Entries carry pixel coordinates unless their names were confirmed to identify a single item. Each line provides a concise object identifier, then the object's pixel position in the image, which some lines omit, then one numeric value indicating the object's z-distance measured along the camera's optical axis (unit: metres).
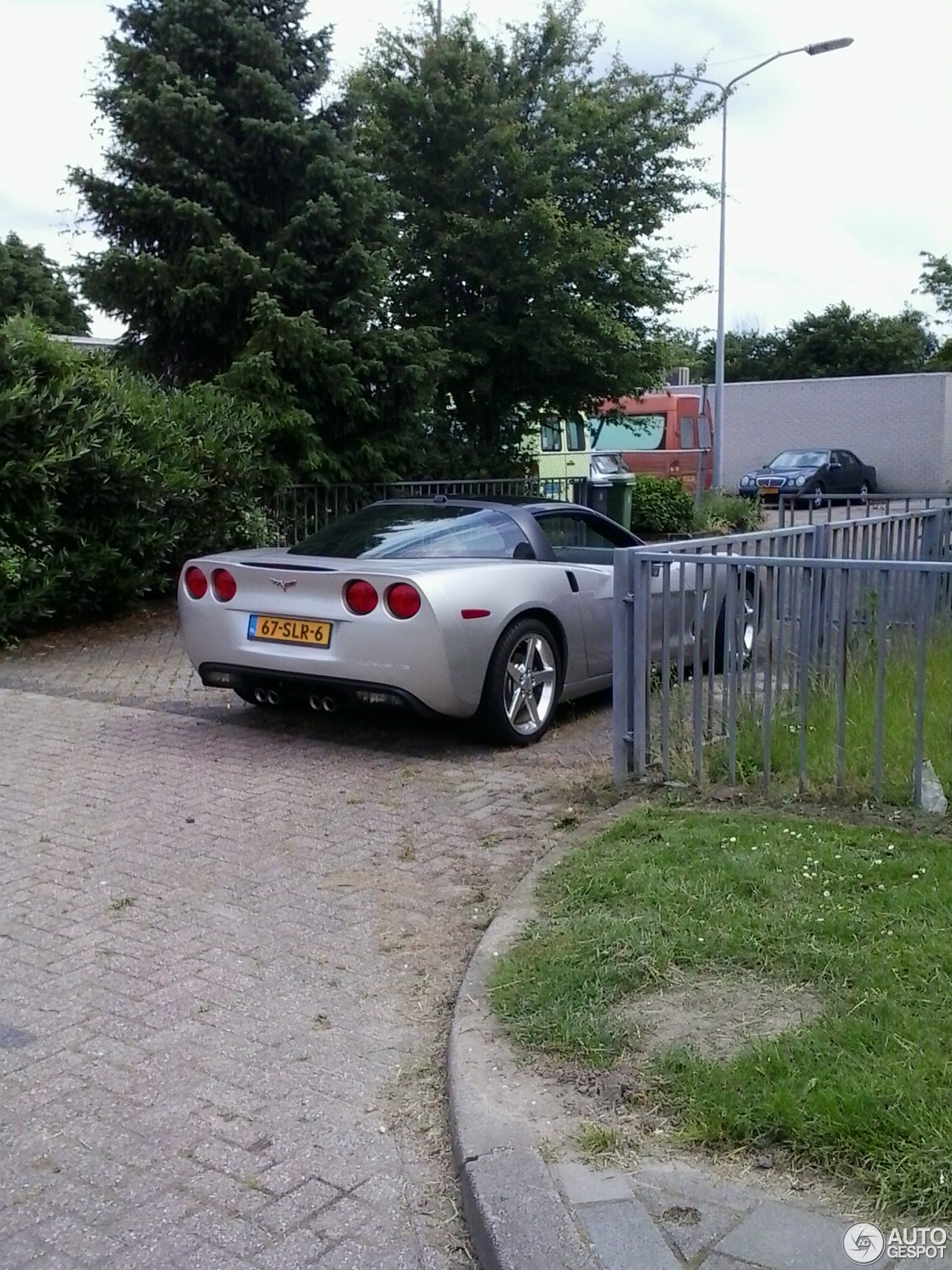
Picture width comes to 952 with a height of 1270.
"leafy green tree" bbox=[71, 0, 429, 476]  13.24
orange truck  32.72
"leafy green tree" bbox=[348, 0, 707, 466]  16.00
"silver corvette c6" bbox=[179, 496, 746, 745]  6.43
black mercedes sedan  32.50
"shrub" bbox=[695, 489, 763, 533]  19.81
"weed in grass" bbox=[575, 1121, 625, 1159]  2.89
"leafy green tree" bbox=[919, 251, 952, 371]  45.47
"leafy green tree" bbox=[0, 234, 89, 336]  39.09
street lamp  22.91
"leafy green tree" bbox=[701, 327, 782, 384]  63.53
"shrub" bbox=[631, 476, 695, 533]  20.08
